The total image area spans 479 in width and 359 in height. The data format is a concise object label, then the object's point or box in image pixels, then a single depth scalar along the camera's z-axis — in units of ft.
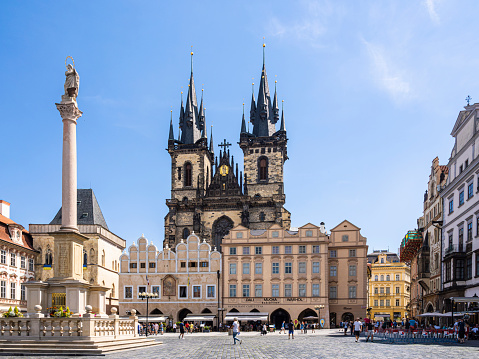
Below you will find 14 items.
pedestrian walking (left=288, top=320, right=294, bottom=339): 135.42
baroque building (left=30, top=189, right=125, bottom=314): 226.99
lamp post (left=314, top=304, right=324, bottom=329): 218.18
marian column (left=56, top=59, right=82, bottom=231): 101.45
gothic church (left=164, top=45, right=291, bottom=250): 296.10
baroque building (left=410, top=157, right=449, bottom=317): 192.44
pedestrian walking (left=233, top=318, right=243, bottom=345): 115.24
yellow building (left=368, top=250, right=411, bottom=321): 354.33
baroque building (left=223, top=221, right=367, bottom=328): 225.35
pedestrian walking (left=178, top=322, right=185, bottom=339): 140.28
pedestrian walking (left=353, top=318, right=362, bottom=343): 121.80
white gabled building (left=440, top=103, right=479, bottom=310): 142.31
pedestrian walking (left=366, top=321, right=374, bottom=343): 125.18
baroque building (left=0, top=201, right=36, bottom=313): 193.98
